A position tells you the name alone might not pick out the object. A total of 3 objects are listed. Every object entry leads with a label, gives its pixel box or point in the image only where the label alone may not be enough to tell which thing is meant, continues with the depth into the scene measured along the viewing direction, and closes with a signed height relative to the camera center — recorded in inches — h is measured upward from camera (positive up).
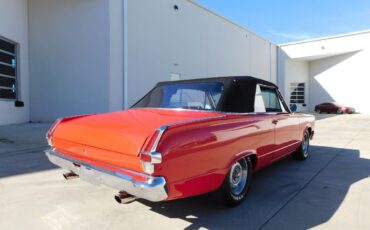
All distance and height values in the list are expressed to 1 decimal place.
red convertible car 104.8 -14.7
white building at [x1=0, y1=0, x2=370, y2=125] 482.3 +87.8
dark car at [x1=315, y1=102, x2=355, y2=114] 1050.1 -9.2
